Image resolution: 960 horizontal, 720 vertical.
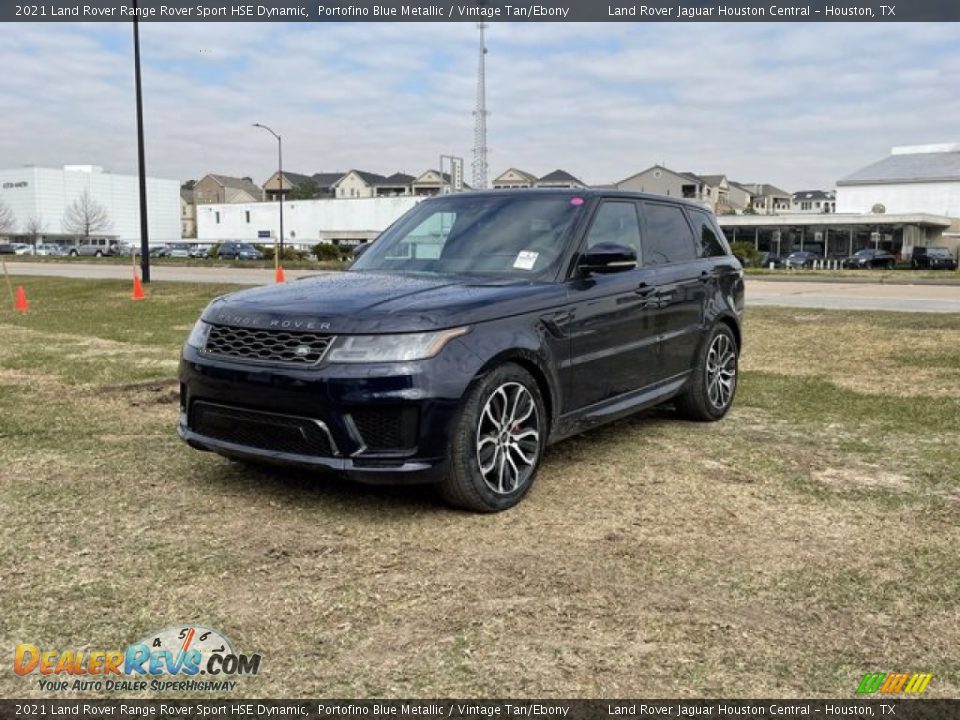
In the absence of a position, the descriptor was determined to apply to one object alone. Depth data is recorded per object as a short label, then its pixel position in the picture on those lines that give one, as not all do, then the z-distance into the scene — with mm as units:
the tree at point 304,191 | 129125
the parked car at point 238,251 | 60981
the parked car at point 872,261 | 46875
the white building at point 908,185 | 72250
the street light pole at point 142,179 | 22375
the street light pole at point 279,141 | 55188
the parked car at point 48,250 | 82638
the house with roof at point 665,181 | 89625
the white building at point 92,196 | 122750
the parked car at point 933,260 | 43375
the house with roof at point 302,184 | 132000
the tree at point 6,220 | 118062
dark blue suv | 4156
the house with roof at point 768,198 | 124500
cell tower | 69500
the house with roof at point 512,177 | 117475
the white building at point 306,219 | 79688
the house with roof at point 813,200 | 140100
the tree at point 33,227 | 119562
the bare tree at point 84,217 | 121612
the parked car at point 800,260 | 51344
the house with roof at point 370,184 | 128250
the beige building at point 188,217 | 145450
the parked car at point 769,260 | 51897
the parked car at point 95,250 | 76294
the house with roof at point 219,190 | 142875
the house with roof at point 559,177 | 104838
